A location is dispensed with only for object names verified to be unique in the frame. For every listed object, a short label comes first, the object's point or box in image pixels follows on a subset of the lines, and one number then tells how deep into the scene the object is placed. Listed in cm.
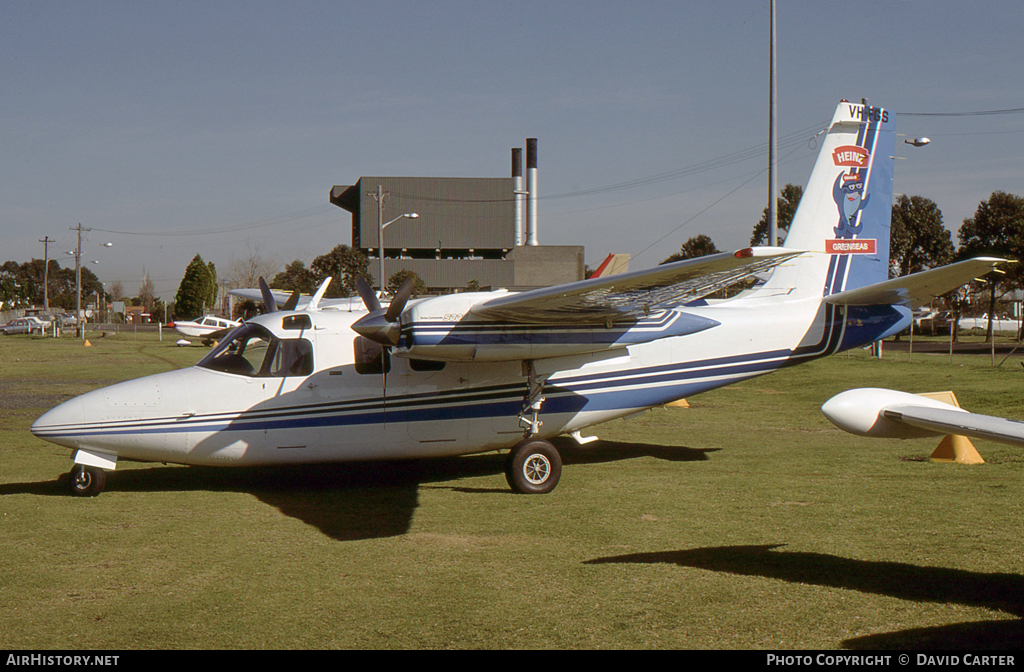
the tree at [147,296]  13925
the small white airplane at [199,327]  5097
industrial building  9169
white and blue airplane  974
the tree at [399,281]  5185
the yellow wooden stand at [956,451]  1172
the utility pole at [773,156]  2084
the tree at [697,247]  8906
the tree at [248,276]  8521
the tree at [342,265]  5553
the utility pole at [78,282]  7084
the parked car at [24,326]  8131
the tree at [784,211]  5721
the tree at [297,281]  5317
